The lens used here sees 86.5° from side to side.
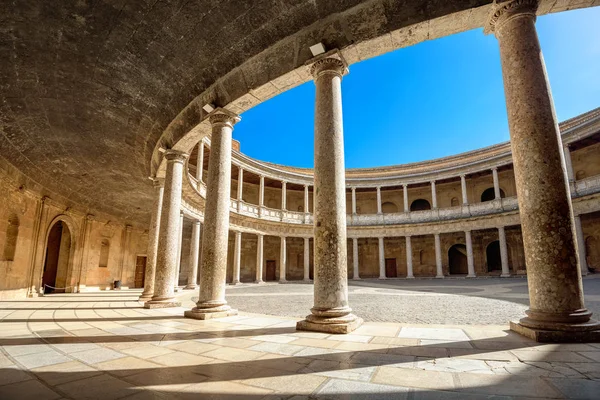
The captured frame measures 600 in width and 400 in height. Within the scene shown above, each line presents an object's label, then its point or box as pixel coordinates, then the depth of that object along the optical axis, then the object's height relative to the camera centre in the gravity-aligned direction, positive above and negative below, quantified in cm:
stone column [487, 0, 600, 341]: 383 +93
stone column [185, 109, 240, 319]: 653 +78
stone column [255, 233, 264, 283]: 2378 +24
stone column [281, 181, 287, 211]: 2600 +503
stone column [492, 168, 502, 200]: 2400 +580
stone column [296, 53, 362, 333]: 485 +80
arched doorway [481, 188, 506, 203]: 2769 +571
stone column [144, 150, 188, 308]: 861 +71
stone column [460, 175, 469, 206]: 2548 +590
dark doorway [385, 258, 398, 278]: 2977 -68
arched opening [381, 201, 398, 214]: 3125 +520
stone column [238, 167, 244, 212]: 2242 +527
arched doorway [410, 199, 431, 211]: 3073 +533
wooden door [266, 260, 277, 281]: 2817 -84
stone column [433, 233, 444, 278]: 2497 +30
